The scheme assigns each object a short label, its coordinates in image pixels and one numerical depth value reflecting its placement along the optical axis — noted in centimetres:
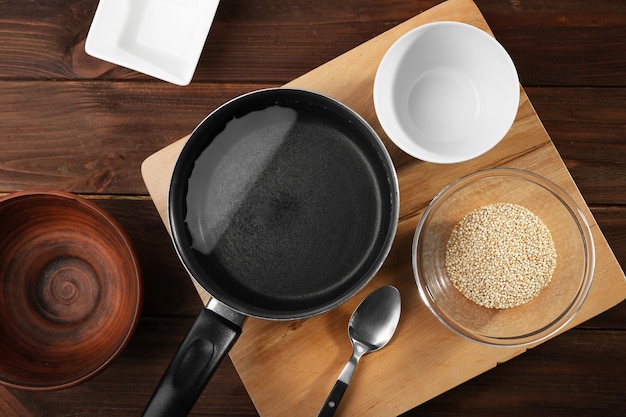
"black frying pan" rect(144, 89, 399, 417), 83
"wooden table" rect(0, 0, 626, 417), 100
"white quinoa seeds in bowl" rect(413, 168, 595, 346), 87
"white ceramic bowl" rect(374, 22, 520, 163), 86
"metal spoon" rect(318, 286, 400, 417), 85
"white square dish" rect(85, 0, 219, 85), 96
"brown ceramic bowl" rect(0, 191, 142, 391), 89
